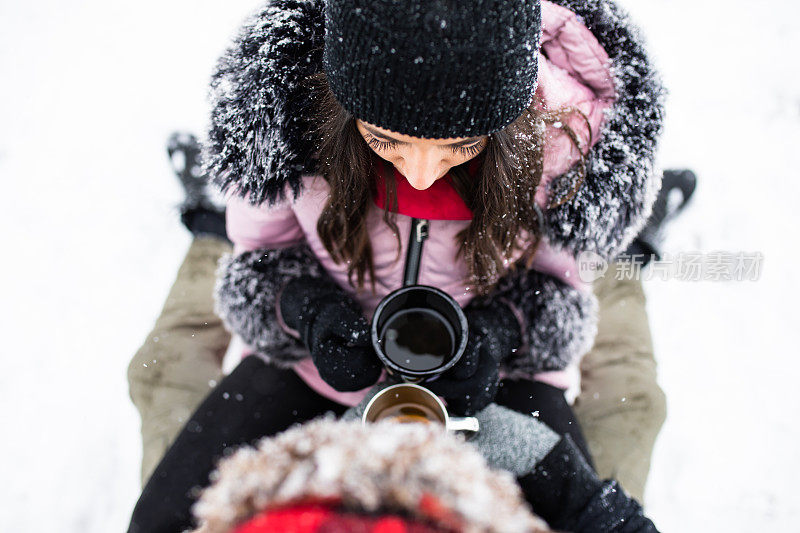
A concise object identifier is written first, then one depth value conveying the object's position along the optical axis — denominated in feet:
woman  2.55
